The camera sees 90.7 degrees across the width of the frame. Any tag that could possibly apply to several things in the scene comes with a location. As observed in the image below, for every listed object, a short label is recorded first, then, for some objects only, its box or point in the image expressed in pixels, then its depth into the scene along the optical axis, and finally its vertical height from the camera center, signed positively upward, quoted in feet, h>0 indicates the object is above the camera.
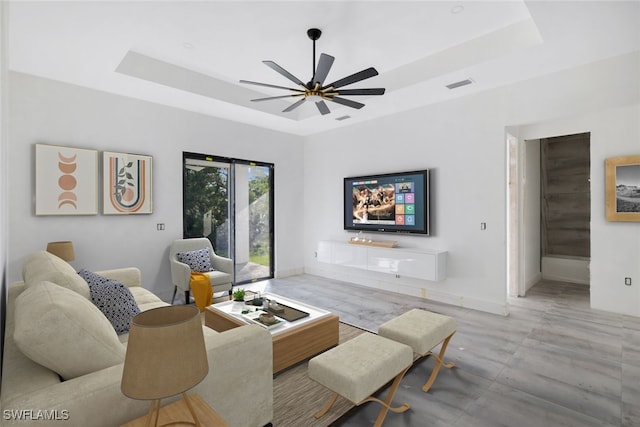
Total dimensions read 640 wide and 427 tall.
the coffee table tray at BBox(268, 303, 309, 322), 9.57 -3.10
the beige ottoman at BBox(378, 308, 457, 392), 7.46 -2.89
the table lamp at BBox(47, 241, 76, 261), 11.35 -1.21
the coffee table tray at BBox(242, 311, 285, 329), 8.98 -3.07
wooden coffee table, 8.61 -3.37
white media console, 14.19 -2.23
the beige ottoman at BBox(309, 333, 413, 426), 5.71 -2.94
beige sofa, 3.62 -2.06
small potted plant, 10.97 -2.88
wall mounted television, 15.31 +0.64
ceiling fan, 9.00 +3.99
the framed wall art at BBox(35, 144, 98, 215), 11.88 +1.40
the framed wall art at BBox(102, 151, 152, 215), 13.35 +1.42
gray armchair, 13.74 -2.46
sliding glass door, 16.42 +0.36
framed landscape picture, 11.91 +0.98
